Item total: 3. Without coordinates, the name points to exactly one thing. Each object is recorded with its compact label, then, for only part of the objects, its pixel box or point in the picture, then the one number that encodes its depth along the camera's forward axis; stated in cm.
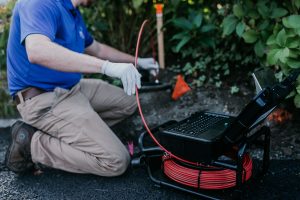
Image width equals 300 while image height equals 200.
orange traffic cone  385
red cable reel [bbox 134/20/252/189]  234
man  270
